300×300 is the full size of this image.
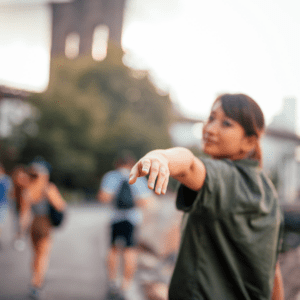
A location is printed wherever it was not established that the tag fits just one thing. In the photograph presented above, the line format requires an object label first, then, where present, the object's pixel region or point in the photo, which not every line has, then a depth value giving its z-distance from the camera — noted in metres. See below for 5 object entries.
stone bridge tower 36.94
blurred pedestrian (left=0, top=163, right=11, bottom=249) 5.46
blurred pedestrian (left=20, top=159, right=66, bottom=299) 3.74
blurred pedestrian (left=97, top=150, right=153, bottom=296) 4.18
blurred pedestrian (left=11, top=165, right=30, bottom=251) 6.06
